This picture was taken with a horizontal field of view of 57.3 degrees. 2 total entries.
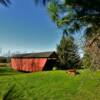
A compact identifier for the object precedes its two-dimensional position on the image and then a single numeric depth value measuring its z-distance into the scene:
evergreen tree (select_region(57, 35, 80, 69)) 15.77
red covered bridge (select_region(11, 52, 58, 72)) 15.57
